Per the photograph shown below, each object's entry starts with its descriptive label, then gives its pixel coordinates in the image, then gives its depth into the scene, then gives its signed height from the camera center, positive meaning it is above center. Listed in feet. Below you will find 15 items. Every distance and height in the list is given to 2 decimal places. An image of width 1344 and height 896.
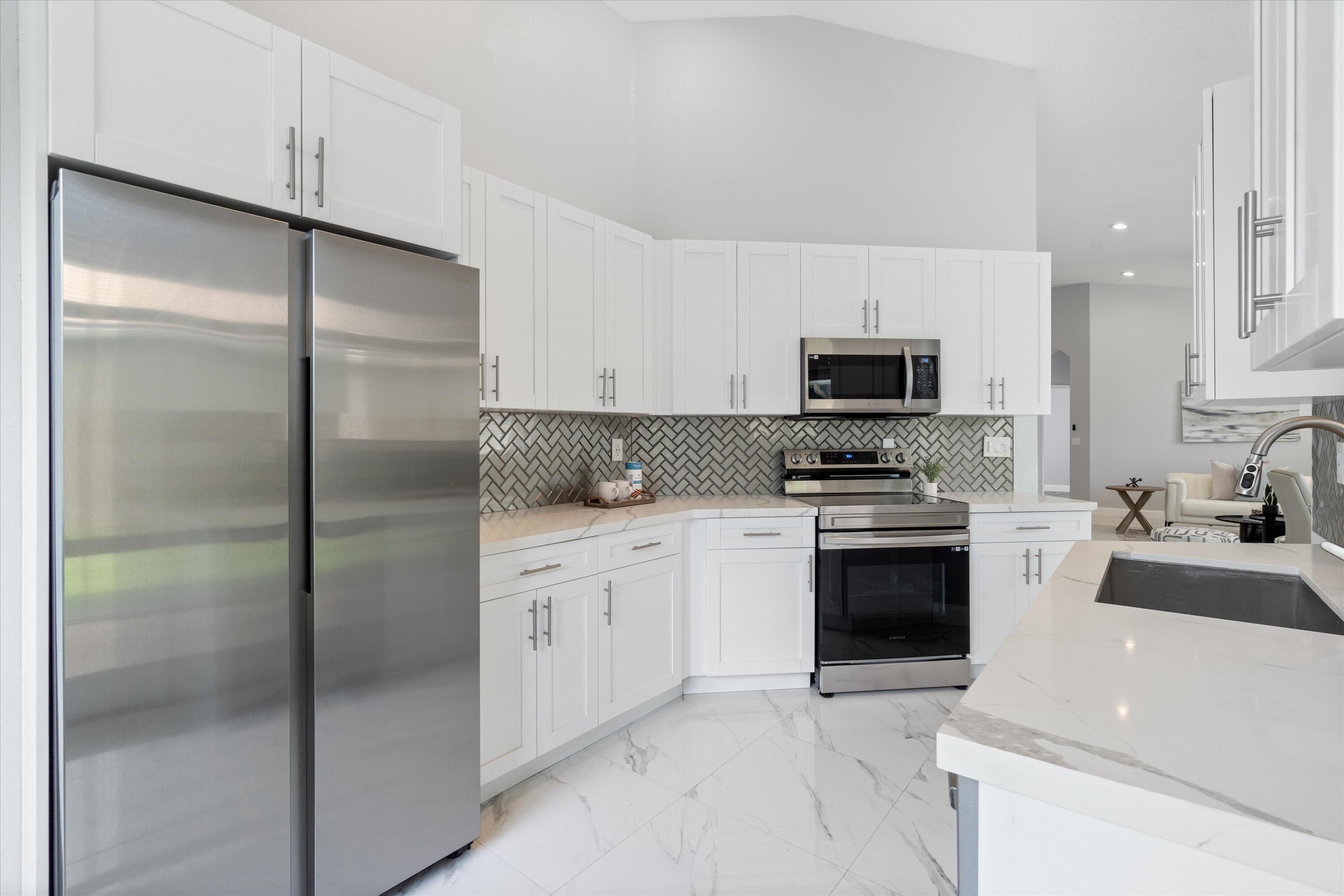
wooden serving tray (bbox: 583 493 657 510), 10.00 -0.94
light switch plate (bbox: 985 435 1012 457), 12.42 -0.04
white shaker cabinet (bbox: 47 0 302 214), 3.97 +2.38
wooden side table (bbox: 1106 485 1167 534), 23.50 -2.18
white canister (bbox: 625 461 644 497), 10.55 -0.53
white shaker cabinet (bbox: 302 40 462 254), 5.15 +2.52
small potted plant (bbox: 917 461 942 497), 11.66 -0.59
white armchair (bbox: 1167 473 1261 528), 22.20 -2.12
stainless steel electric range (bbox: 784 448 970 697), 10.02 -2.40
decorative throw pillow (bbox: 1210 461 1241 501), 23.16 -1.37
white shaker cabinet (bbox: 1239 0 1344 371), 1.91 +0.93
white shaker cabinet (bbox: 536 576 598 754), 7.37 -2.63
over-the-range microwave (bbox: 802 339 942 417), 10.93 +1.16
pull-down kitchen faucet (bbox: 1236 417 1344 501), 3.76 +0.00
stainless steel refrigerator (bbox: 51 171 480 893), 3.94 -0.78
